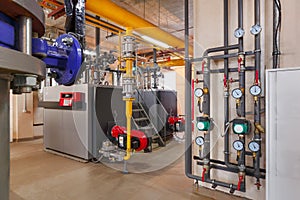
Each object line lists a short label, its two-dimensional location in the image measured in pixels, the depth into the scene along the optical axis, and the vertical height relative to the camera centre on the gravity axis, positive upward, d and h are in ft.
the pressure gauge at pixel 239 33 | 6.88 +2.18
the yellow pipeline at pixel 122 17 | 9.28 +4.13
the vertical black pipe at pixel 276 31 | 6.59 +2.14
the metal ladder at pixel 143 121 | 14.03 -1.46
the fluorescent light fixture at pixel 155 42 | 13.73 +4.08
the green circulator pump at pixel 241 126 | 6.72 -0.87
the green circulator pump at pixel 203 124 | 7.63 -0.89
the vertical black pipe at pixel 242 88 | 6.92 +0.37
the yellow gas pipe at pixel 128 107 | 9.29 -0.34
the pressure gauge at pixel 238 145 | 6.86 -1.50
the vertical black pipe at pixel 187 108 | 8.53 -0.36
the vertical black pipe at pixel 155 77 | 18.49 +1.98
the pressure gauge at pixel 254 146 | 6.58 -1.49
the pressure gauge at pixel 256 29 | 6.54 +2.18
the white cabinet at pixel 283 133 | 5.18 -0.86
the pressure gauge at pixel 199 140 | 7.85 -1.54
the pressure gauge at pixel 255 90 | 6.48 +0.28
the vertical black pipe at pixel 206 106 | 7.84 -0.25
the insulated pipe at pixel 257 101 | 6.67 -0.08
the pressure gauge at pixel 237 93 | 6.84 +0.20
